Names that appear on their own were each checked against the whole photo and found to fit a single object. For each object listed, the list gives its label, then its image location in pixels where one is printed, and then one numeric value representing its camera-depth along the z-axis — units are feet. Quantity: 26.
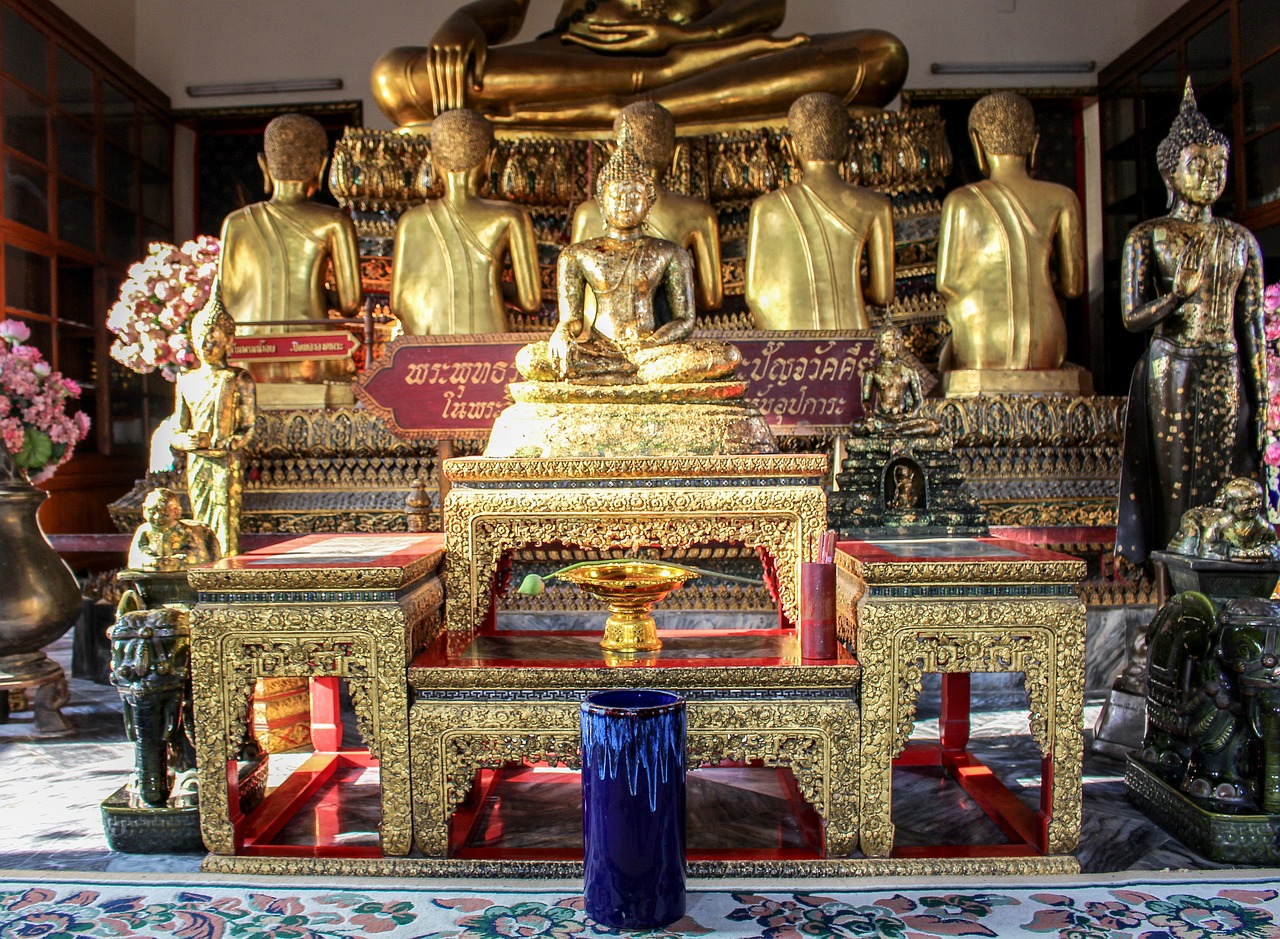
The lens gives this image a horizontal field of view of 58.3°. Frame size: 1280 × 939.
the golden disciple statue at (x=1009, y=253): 17.40
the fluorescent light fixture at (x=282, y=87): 24.16
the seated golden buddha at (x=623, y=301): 10.90
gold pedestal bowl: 8.88
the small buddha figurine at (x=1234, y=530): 9.40
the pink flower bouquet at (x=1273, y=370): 13.47
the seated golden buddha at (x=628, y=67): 20.67
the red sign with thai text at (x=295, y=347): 14.48
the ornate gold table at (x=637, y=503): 8.87
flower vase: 12.10
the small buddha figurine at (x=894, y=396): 13.57
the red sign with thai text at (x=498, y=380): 14.21
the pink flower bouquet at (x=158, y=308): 17.24
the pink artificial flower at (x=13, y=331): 13.17
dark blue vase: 6.92
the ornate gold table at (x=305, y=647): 7.82
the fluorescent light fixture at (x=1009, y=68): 23.16
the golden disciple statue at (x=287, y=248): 18.67
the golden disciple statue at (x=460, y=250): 18.37
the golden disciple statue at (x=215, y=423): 12.96
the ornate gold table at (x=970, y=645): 7.76
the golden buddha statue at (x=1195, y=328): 11.94
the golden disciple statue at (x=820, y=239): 18.20
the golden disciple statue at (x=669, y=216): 17.60
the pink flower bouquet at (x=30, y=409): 13.14
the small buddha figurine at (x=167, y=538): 9.71
